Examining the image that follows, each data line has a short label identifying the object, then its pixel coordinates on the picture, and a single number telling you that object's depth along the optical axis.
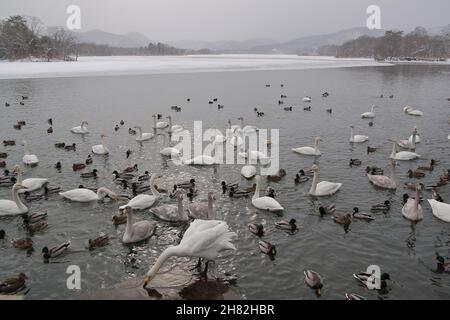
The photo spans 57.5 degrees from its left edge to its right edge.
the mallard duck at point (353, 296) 9.82
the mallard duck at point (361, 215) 14.15
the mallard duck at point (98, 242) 12.38
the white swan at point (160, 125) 28.71
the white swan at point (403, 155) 21.03
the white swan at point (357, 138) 24.59
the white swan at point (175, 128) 27.55
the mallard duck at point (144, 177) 18.02
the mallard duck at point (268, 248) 11.99
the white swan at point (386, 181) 17.03
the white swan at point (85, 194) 15.68
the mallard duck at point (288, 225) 13.48
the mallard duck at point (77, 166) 19.41
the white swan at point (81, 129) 26.75
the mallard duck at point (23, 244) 12.33
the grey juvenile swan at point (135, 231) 12.71
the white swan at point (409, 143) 23.05
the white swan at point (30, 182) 16.61
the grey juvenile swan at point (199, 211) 14.50
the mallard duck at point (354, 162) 20.22
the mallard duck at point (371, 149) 22.52
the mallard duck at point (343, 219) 13.77
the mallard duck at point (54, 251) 11.82
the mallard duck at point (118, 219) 13.91
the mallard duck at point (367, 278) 10.42
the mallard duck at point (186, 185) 17.30
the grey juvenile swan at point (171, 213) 14.21
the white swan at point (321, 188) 16.33
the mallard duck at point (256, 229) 13.13
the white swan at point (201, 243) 10.27
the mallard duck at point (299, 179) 17.85
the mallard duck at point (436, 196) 15.44
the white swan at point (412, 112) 33.06
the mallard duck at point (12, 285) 10.27
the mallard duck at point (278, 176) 18.22
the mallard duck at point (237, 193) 16.33
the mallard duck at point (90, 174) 18.47
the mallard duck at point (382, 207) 14.84
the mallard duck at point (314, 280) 10.30
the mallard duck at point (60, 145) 23.48
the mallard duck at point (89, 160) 20.49
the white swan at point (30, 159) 20.22
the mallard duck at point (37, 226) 13.41
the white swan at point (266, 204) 14.95
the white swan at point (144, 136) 25.21
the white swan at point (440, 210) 14.01
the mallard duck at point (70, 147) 23.00
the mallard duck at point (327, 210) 14.56
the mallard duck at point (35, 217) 13.91
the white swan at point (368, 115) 31.88
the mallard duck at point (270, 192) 16.10
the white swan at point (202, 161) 20.36
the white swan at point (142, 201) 15.01
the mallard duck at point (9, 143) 23.47
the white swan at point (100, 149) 22.19
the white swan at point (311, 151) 21.89
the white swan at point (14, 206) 14.43
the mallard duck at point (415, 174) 18.36
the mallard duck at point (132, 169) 19.17
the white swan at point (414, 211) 14.09
